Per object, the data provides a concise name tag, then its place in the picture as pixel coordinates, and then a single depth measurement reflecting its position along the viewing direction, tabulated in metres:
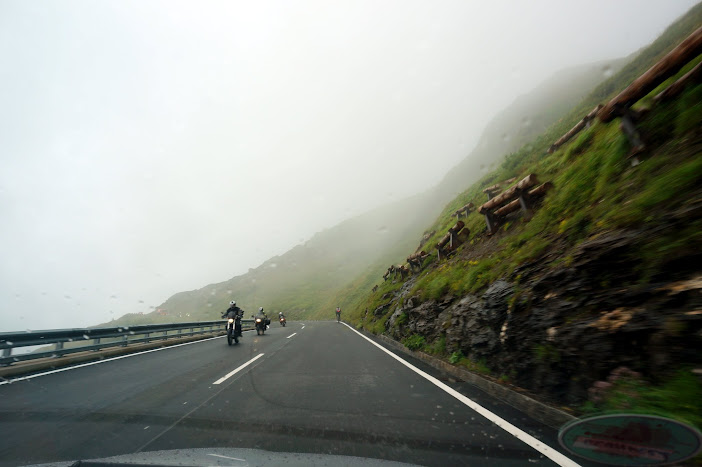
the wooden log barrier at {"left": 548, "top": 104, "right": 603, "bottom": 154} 12.78
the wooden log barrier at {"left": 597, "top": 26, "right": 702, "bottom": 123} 5.99
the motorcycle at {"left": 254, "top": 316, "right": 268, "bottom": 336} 19.91
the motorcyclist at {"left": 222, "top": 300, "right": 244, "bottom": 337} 14.41
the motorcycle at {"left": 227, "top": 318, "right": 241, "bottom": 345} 14.12
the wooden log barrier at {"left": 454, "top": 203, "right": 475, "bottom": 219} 20.91
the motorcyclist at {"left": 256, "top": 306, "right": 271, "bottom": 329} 20.27
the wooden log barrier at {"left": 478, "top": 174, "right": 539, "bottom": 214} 10.50
